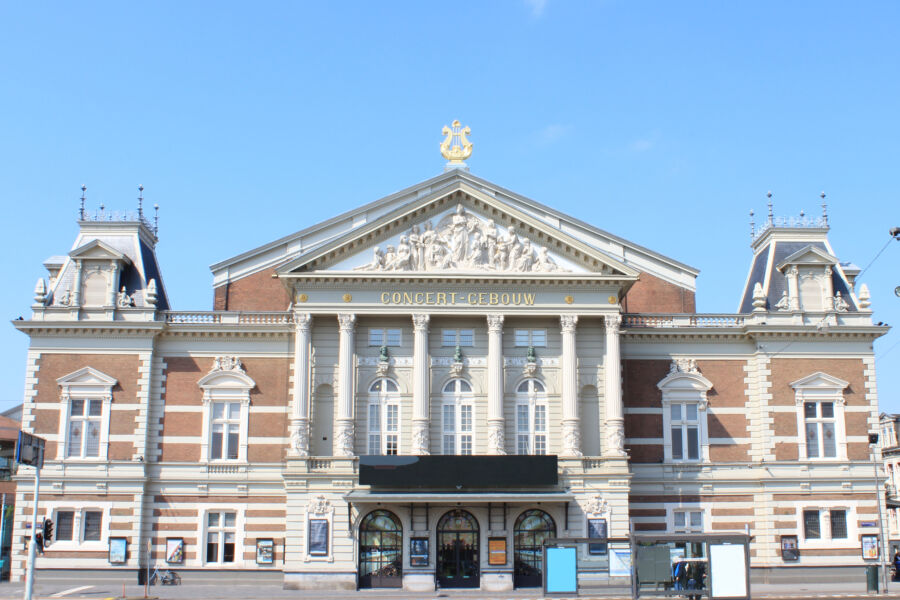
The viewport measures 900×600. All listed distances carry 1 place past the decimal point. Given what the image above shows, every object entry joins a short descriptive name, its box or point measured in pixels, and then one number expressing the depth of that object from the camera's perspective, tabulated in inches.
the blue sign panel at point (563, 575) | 1379.2
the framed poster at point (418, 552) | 1771.7
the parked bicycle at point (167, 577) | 1857.8
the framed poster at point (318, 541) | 1760.6
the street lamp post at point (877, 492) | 1777.3
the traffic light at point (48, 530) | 1461.6
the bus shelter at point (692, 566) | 1341.0
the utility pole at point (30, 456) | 1390.3
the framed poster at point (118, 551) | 1846.7
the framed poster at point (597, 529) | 1774.1
